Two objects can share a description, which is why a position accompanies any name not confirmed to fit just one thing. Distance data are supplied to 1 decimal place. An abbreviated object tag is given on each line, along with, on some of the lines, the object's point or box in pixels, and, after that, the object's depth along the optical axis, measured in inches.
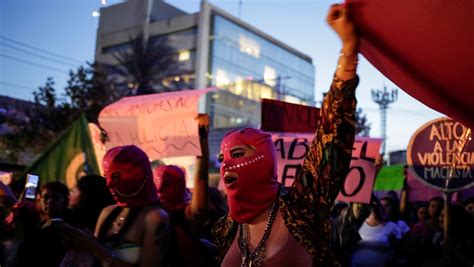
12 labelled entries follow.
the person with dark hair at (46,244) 147.5
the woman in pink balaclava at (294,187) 79.0
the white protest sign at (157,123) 212.2
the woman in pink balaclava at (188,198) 137.7
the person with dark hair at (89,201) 145.5
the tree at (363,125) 1386.6
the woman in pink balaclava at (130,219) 117.3
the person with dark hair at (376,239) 225.0
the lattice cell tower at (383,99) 1386.1
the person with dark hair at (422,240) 215.0
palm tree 1003.9
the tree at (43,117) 776.3
